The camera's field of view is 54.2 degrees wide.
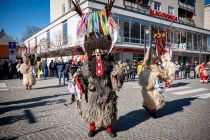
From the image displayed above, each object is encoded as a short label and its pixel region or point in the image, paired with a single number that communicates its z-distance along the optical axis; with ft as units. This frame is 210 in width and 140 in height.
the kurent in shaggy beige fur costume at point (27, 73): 37.52
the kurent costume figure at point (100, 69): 14.21
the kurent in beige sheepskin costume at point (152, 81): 18.43
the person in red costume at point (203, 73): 50.01
